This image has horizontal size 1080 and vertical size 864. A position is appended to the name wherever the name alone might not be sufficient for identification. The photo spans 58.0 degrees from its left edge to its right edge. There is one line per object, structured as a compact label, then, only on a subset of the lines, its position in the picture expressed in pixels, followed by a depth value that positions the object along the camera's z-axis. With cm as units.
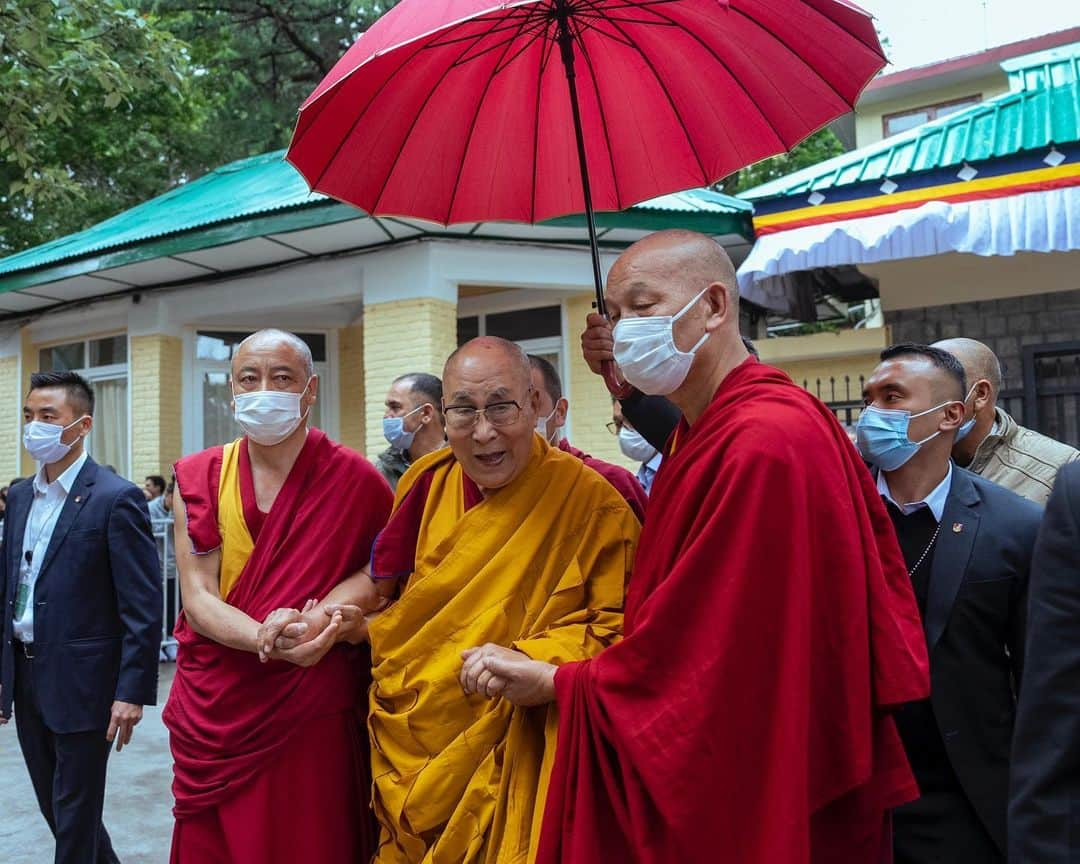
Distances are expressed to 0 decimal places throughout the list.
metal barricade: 880
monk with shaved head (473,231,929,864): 175
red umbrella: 266
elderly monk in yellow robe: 216
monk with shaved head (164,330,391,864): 266
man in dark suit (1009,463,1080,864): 130
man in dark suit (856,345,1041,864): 220
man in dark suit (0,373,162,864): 355
